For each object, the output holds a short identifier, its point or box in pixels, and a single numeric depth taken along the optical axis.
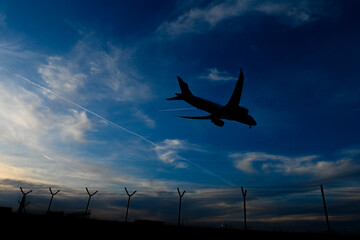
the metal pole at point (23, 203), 45.38
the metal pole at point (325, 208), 25.24
